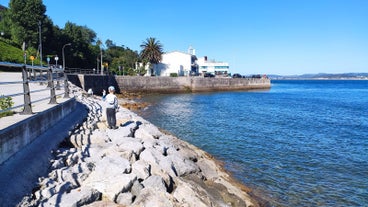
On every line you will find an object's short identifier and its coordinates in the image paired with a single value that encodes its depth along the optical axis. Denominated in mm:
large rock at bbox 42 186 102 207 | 4879
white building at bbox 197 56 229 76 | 105188
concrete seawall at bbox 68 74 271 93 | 46178
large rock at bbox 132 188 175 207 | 5570
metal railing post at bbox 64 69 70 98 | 12697
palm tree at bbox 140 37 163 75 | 72375
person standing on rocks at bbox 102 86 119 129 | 9828
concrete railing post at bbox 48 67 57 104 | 9684
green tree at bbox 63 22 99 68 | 65394
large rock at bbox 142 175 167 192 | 6130
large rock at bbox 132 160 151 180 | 6660
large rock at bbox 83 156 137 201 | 5676
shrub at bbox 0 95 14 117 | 7594
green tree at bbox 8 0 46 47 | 55250
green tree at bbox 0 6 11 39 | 60781
